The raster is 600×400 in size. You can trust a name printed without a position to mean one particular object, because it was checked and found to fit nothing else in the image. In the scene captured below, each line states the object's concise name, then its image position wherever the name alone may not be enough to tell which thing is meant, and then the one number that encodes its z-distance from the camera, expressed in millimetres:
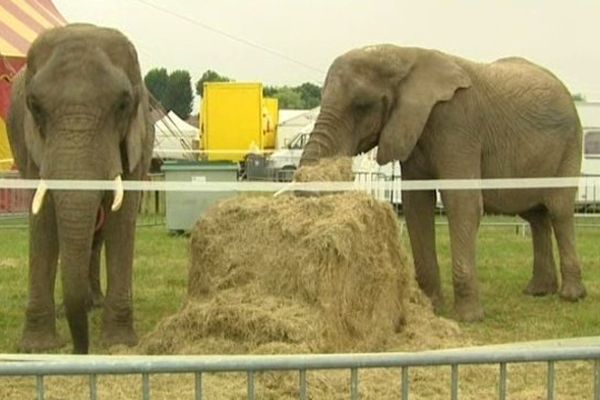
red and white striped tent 19500
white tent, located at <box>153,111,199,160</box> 37375
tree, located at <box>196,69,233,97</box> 70288
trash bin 18797
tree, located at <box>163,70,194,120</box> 94000
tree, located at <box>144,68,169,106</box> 91312
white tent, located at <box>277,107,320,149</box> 40875
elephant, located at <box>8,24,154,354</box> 7688
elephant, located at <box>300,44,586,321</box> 10625
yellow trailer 36219
